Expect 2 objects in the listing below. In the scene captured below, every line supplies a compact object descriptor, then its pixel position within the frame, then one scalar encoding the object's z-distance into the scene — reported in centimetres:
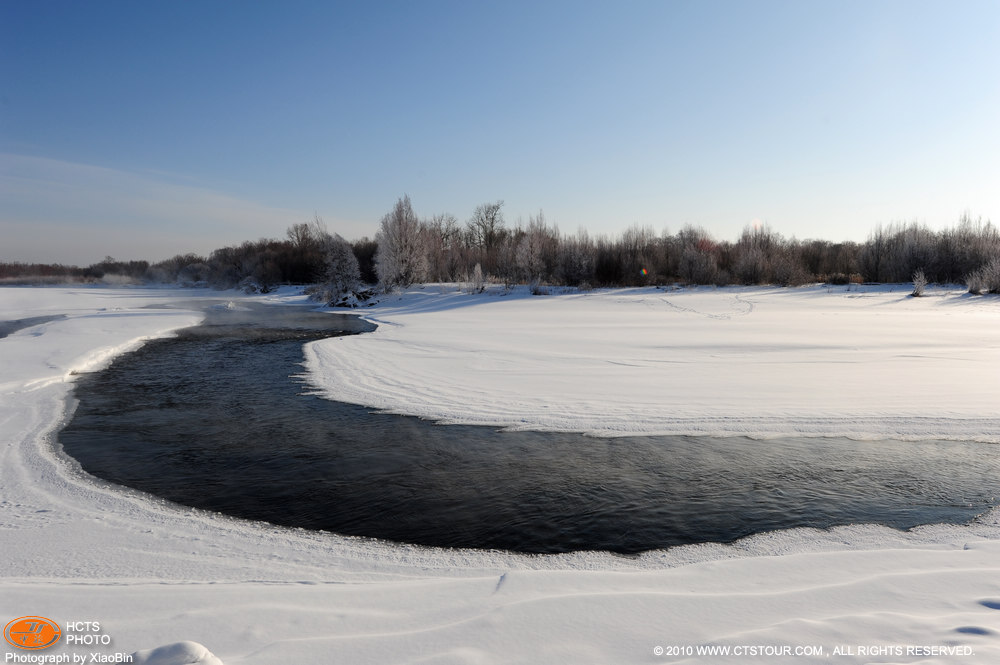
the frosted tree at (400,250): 3678
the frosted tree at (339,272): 3500
